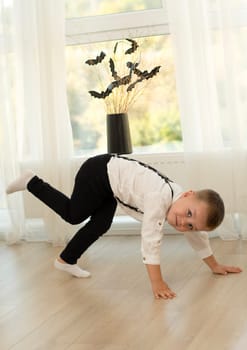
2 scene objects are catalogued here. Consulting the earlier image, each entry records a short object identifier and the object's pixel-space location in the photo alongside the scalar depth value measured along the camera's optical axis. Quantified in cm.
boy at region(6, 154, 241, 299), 246
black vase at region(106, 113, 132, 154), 346
